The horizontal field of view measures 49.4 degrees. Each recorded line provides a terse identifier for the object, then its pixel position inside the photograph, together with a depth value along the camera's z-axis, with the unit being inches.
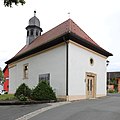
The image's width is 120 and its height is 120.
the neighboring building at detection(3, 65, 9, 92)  966.6
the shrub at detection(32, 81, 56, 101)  360.0
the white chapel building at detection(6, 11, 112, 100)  395.3
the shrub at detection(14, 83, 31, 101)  368.5
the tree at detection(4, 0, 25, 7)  145.1
